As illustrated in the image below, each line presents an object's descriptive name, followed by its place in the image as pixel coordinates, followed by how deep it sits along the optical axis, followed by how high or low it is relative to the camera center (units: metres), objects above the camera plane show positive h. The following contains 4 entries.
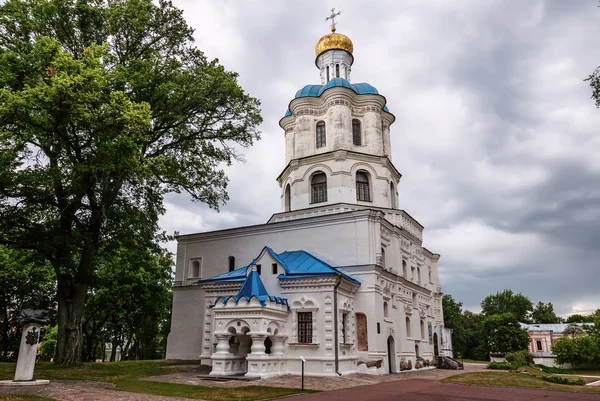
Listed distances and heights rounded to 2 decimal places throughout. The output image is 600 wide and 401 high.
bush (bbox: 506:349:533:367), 28.76 -1.52
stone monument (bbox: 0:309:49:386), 13.85 -0.37
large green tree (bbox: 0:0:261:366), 17.47 +8.45
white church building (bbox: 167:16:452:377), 20.14 +3.74
